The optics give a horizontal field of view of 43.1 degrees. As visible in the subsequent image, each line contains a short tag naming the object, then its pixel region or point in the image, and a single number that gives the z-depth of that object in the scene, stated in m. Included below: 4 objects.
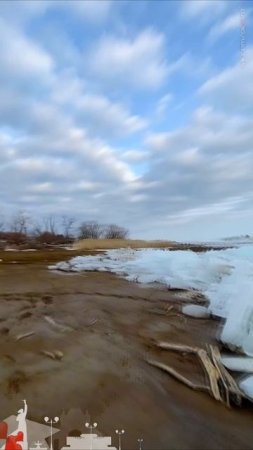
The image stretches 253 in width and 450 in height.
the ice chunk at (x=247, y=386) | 2.53
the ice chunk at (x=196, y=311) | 4.66
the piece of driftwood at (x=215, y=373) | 2.53
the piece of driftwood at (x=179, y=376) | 2.66
